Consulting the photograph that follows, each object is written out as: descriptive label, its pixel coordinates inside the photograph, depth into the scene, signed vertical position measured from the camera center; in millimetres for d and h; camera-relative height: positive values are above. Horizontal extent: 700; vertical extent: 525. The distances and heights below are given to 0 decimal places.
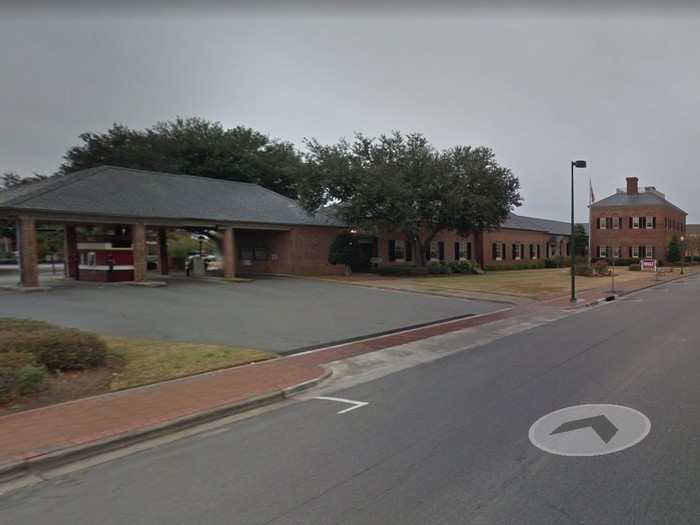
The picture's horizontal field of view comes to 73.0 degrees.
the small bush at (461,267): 37553 -1663
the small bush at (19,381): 6109 -1747
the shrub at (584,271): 36219 -2009
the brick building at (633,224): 59844 +2626
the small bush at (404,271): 35375 -1844
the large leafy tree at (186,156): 48188 +9595
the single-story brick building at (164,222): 22031 +1472
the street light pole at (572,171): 18741 +3090
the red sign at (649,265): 33062 -1452
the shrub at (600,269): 37381 -1911
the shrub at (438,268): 35688 -1678
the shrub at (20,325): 8094 -1348
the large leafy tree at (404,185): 31047 +4182
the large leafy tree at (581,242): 63281 +403
